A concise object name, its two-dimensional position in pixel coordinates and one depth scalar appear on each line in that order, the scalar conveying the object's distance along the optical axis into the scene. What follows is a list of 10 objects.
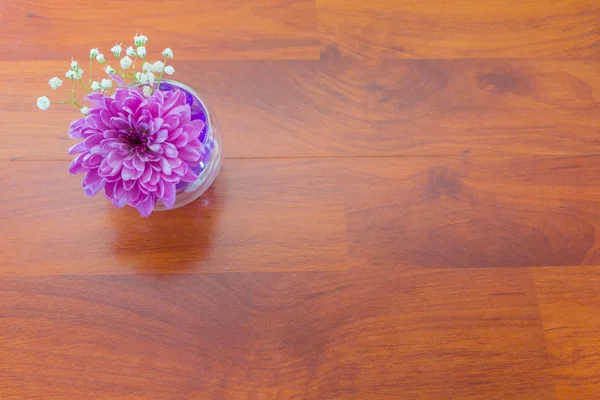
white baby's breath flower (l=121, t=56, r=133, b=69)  0.52
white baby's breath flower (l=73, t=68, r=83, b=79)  0.53
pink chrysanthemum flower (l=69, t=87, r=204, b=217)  0.49
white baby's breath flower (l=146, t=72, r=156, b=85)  0.52
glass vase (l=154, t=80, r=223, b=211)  0.58
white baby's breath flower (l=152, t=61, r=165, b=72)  0.53
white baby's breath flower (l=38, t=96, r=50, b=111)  0.51
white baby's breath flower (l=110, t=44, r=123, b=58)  0.53
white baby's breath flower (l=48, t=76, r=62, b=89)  0.53
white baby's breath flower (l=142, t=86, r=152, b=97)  0.53
